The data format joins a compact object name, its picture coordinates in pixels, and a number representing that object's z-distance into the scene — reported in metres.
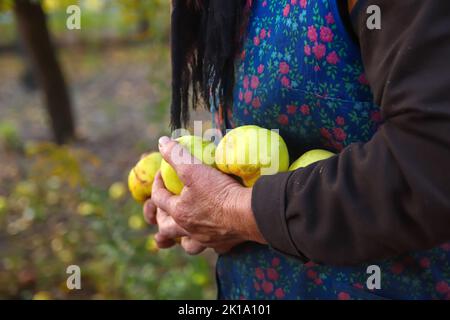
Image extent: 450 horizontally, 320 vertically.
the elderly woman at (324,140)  0.84
